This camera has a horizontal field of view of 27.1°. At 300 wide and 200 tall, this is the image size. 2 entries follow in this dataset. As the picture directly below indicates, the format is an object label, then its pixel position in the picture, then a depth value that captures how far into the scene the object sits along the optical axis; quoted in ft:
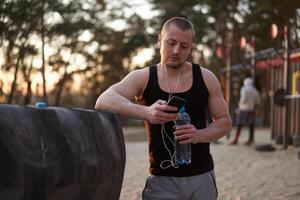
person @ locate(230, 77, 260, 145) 48.16
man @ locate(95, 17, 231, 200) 9.89
